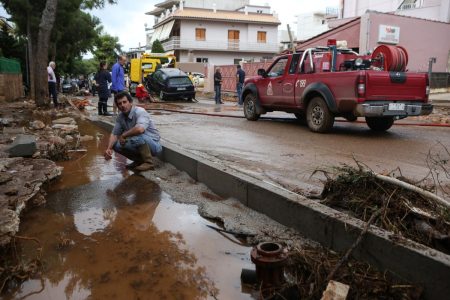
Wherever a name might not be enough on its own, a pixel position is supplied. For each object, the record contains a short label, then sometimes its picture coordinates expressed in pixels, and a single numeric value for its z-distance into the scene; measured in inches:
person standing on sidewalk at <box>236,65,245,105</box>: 752.7
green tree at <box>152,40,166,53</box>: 1982.0
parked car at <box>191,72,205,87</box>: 1373.0
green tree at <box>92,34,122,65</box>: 2578.7
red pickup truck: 315.3
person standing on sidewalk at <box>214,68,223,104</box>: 768.3
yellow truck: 1013.8
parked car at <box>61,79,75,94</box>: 1334.9
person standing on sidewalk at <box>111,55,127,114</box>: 466.6
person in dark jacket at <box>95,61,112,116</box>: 483.8
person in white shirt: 603.3
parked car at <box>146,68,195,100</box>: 805.9
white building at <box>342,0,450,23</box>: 978.7
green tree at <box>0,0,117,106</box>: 564.1
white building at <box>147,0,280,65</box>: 2057.1
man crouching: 226.4
